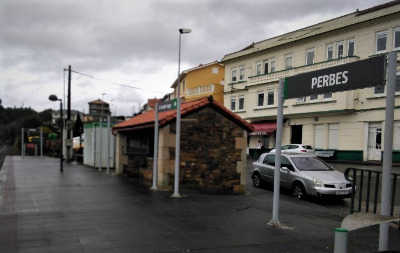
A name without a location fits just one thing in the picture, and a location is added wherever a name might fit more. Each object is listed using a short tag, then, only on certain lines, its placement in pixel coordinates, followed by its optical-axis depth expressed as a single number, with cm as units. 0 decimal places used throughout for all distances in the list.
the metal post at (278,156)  724
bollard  329
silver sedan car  1222
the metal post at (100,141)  1970
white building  2733
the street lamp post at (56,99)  2077
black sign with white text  504
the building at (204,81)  4884
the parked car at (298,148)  2877
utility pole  2683
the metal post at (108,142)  1775
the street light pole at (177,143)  1049
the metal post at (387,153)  463
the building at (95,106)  13912
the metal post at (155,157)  1161
